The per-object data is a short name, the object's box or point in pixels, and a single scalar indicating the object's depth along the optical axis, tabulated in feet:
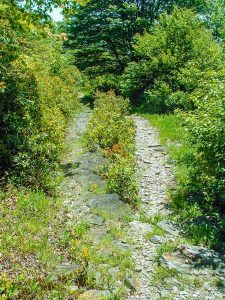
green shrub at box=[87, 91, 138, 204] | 40.04
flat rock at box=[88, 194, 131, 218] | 35.89
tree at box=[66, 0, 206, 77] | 107.14
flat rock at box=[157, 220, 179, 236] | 33.28
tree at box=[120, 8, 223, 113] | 77.92
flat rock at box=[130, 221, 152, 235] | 33.22
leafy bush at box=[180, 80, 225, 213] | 33.27
